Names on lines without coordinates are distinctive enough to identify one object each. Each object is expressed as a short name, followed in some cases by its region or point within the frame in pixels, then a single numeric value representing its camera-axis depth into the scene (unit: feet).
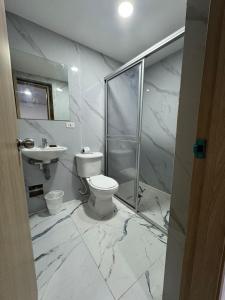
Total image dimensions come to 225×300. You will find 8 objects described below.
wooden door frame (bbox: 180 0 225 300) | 1.32
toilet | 5.40
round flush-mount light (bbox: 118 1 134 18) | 4.34
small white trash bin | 5.75
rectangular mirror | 5.16
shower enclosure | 5.86
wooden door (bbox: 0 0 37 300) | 1.56
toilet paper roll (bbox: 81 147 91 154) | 6.73
